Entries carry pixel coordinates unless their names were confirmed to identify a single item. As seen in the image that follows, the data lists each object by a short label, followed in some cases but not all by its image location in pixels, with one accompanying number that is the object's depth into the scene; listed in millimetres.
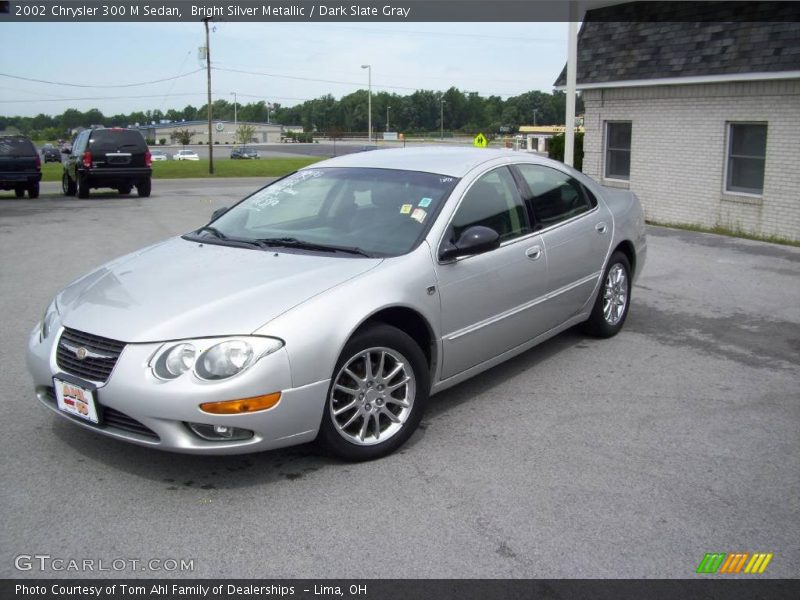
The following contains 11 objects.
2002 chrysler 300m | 3812
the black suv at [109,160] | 20844
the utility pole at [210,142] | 40594
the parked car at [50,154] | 63250
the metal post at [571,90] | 15000
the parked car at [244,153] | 71675
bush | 21344
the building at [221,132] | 139250
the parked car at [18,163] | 20078
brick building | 13406
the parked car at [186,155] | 69444
